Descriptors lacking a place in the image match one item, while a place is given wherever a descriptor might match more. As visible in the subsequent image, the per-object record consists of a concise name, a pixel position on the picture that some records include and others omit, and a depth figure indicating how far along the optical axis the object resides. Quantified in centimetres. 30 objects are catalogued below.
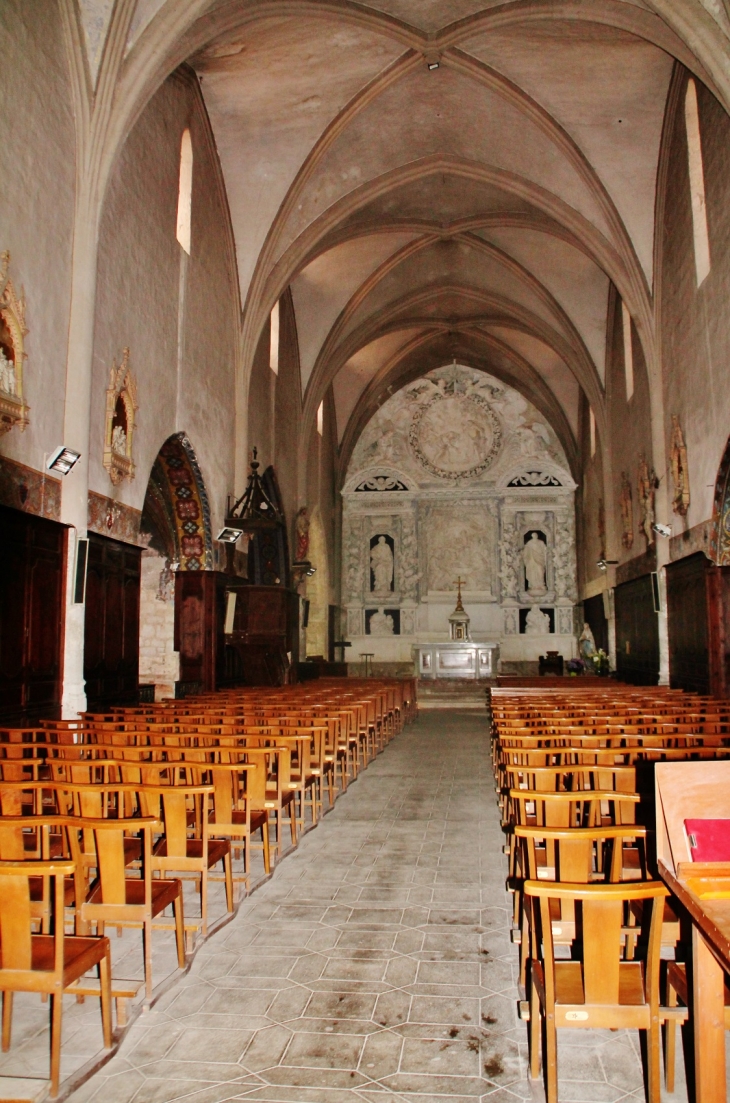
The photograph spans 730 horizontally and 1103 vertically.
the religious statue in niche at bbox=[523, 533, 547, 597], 3031
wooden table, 263
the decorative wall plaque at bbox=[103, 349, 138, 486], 1186
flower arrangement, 2384
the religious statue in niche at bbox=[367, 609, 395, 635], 3072
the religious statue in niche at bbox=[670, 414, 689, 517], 1506
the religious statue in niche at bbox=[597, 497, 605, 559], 2469
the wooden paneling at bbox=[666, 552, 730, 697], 1354
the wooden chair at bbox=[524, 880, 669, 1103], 291
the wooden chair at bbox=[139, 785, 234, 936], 485
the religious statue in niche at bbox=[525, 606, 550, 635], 2991
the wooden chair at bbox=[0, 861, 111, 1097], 325
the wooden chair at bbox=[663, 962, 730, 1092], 320
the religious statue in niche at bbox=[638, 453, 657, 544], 1746
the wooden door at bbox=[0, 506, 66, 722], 916
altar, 2703
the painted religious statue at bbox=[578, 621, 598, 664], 2500
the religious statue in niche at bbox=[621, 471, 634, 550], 2045
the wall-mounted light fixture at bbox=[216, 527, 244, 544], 1665
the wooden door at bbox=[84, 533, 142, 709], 1181
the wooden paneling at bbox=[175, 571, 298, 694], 1614
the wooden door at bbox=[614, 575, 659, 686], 1798
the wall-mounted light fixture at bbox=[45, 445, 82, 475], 999
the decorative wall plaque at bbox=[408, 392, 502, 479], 3142
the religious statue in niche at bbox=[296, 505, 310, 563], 2422
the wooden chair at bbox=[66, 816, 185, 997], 407
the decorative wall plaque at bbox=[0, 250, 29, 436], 898
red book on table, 321
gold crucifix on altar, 2788
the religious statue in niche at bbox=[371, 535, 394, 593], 3114
